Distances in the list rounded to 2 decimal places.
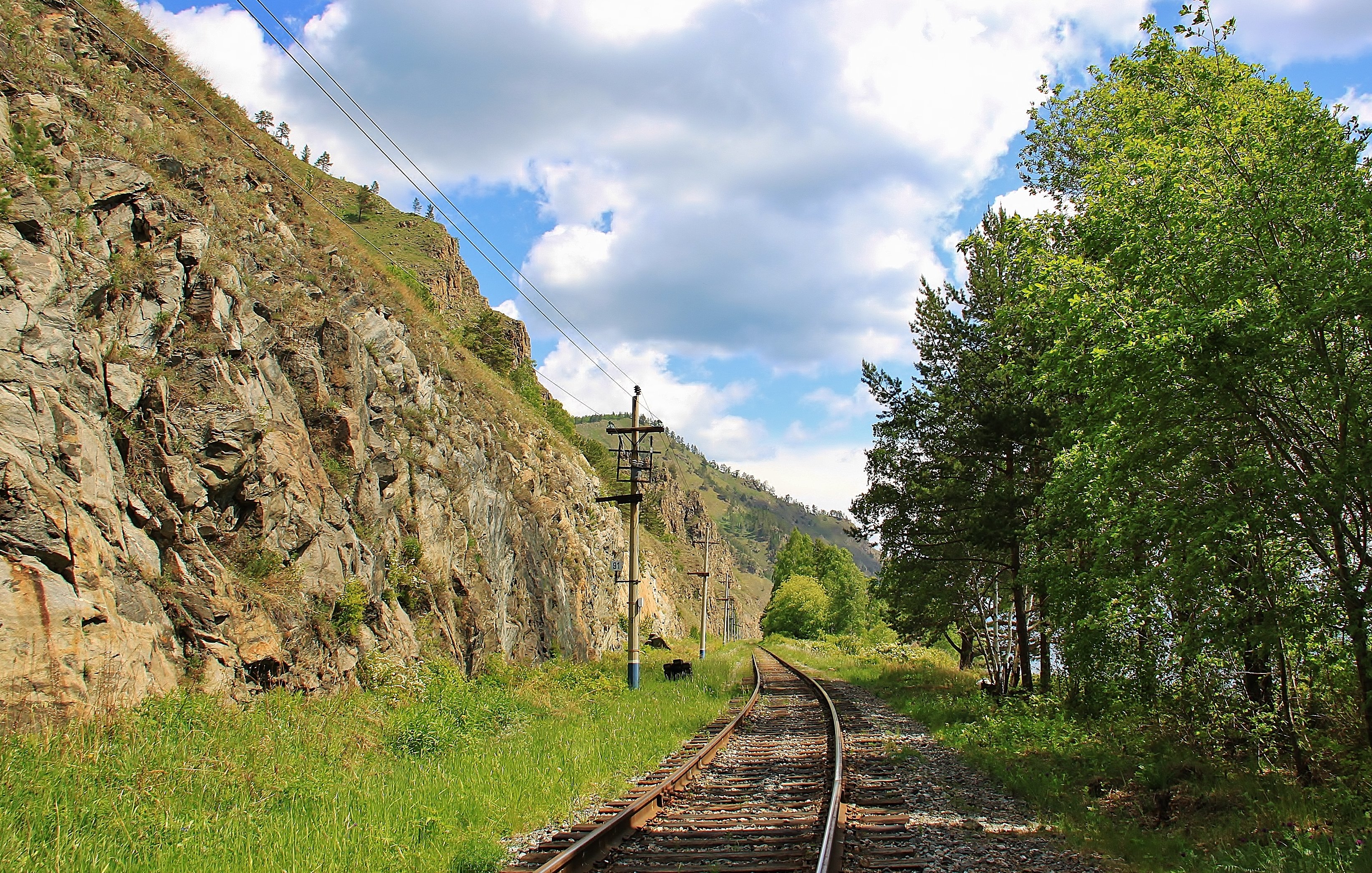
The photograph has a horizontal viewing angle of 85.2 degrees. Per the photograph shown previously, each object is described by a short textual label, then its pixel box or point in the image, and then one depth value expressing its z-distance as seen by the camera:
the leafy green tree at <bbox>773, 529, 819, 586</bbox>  92.25
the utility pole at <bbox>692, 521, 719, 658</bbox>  41.19
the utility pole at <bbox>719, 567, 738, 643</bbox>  78.15
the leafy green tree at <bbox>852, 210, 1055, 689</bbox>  15.15
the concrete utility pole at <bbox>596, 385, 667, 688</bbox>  19.75
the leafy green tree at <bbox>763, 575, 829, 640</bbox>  74.81
